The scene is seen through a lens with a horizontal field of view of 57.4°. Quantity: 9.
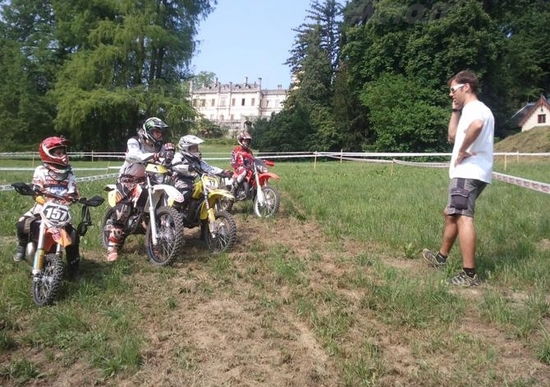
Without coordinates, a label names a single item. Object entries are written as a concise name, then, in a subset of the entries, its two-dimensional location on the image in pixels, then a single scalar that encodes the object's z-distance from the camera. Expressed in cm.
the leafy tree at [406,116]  3781
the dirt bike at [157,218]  580
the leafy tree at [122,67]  3297
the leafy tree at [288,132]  4184
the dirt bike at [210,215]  643
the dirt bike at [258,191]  916
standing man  498
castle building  11544
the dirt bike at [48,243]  473
